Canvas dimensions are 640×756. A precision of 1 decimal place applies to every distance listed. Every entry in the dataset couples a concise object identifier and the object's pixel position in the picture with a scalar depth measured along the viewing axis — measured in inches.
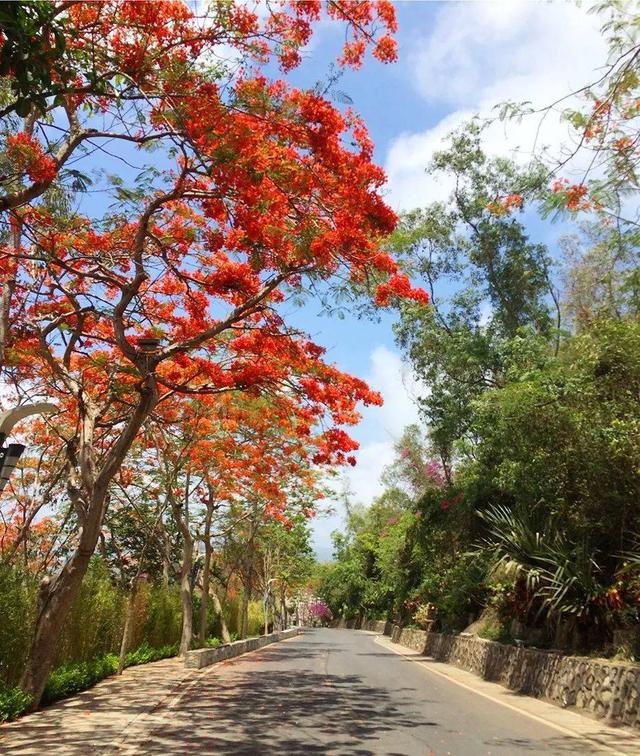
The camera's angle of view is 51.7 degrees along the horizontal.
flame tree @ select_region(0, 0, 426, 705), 284.5
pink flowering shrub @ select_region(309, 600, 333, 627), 3196.4
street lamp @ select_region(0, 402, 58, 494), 293.3
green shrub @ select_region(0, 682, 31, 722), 323.0
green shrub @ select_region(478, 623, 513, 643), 609.0
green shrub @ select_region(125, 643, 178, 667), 657.6
